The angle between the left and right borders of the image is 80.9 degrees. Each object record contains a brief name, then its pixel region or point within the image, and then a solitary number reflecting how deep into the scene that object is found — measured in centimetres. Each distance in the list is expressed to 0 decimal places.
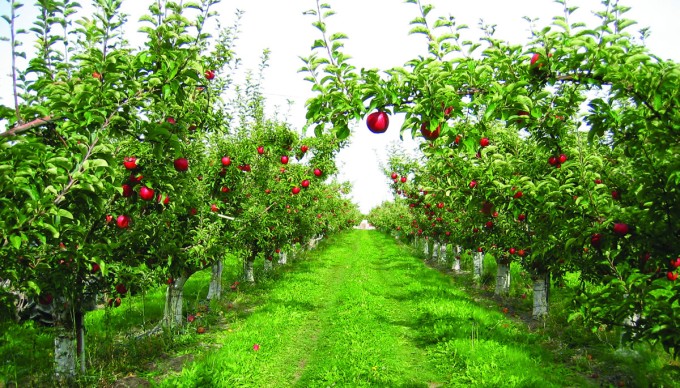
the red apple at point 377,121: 273
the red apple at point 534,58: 276
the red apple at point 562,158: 480
